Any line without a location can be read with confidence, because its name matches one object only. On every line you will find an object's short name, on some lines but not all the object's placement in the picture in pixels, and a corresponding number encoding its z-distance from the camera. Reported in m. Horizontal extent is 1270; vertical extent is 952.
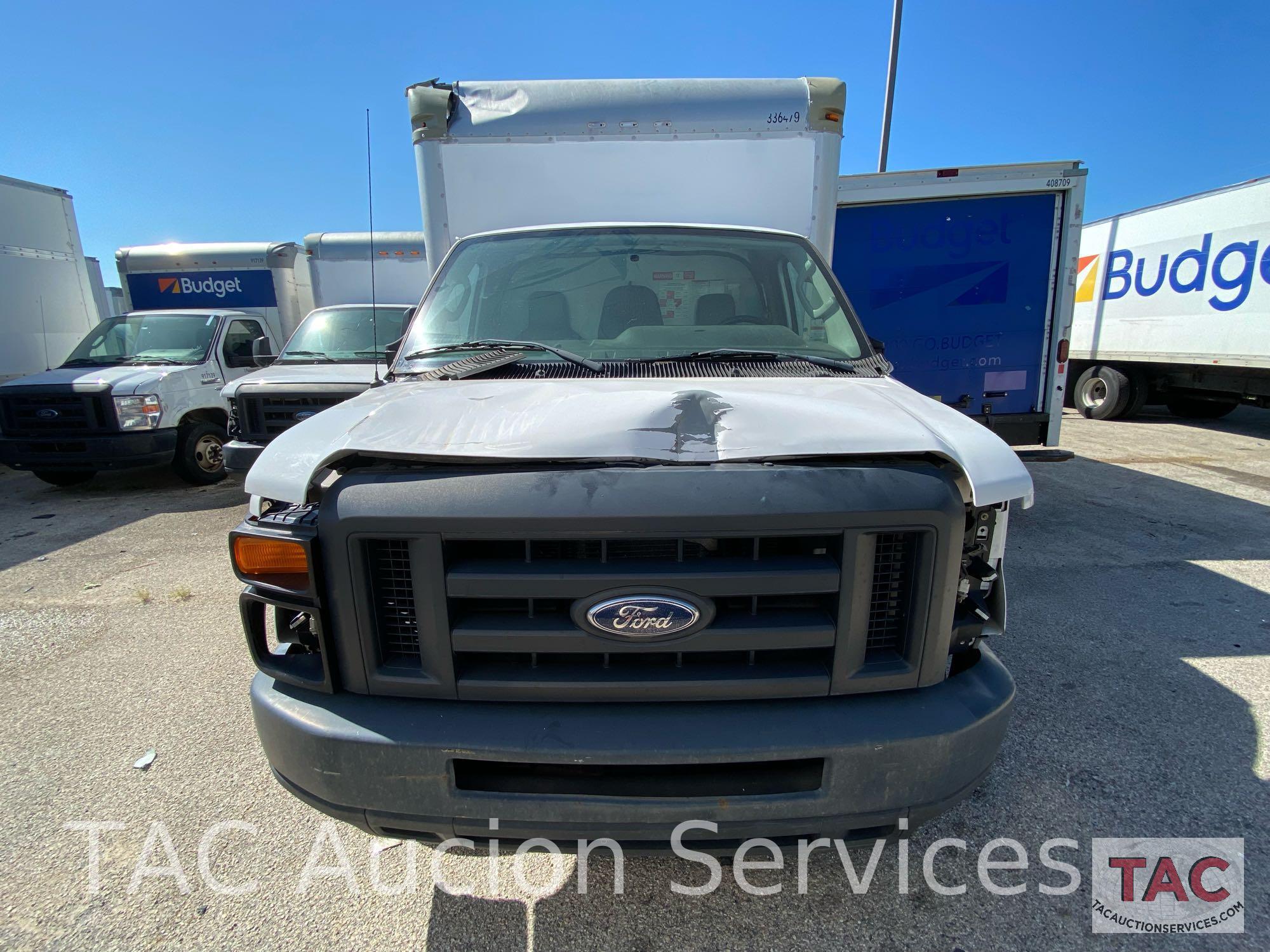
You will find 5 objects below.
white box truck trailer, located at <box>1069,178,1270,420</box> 8.91
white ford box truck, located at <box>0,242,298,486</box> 7.29
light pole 11.21
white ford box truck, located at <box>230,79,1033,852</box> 1.64
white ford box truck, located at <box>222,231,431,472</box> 6.38
